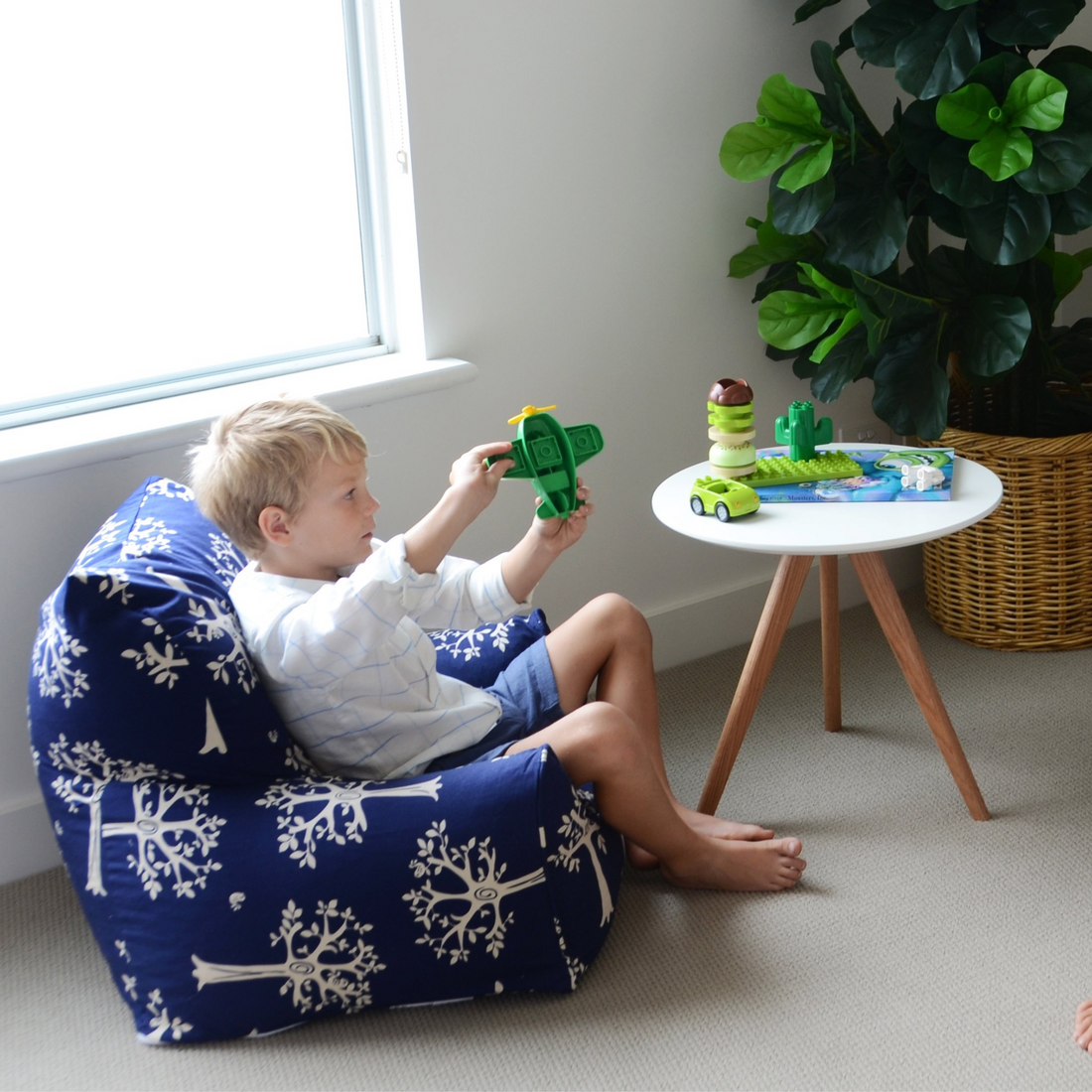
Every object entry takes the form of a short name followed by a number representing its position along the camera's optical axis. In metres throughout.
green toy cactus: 1.97
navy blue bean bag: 1.50
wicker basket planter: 2.33
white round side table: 1.72
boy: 1.51
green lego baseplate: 1.92
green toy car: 1.80
